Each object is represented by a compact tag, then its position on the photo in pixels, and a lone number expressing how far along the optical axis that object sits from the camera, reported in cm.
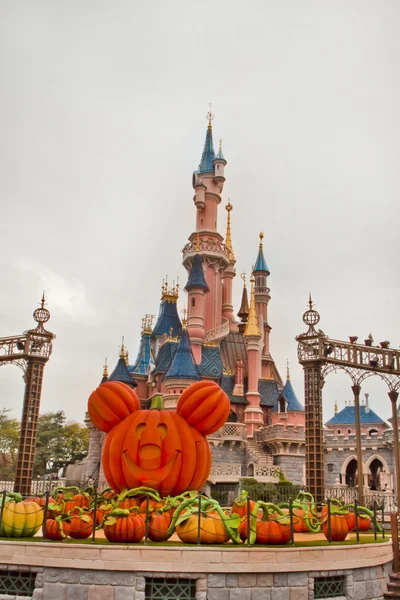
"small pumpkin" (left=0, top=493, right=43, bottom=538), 914
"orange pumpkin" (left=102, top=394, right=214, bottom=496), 1148
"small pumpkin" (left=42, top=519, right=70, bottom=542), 875
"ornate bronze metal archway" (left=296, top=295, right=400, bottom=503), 1623
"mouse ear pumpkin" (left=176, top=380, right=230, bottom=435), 1186
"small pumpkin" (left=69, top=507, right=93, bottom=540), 918
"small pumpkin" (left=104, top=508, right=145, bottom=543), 865
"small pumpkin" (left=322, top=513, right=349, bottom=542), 988
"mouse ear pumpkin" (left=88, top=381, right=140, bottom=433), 1212
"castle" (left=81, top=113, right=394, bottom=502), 3009
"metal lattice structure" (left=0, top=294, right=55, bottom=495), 1709
